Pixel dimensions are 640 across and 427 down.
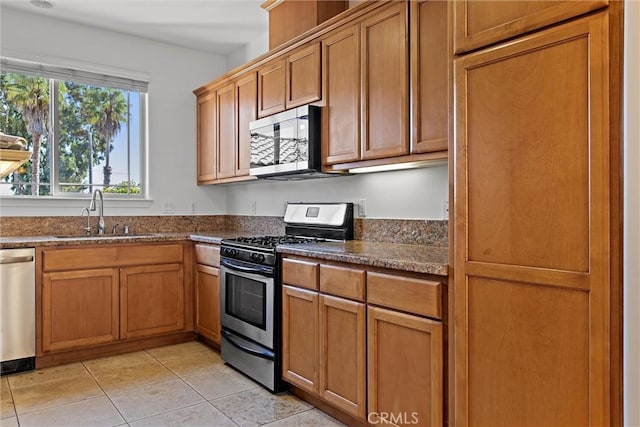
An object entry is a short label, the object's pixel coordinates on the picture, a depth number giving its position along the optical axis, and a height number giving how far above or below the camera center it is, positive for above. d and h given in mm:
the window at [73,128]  3729 +771
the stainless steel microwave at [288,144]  2947 +496
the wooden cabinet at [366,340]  1905 -604
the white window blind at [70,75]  3682 +1217
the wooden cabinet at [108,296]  3271 -618
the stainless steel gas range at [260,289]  2766 -479
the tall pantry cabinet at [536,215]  1383 -1
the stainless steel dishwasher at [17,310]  3090 -640
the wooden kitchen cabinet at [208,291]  3540 -609
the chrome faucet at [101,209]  3906 +59
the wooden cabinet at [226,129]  3758 +783
